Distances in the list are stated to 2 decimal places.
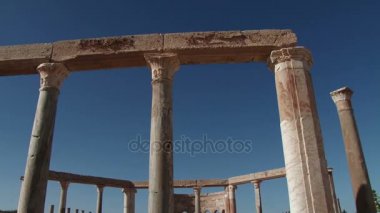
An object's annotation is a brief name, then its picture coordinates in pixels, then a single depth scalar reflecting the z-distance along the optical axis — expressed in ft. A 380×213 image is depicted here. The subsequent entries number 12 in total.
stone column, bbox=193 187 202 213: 84.15
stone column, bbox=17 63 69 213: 26.55
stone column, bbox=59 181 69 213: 69.10
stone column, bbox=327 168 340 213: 60.94
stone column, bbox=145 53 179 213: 24.64
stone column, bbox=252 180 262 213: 74.64
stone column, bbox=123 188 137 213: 81.00
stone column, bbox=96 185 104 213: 75.56
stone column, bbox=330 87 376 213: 34.35
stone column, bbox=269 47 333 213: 24.03
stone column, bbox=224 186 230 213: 87.33
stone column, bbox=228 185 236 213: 82.07
